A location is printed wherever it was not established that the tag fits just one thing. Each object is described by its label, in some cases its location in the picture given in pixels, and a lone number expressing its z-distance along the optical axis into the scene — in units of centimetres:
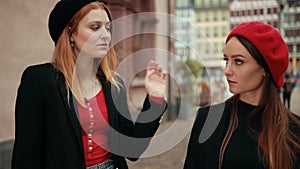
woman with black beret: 144
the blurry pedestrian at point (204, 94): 1187
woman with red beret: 148
